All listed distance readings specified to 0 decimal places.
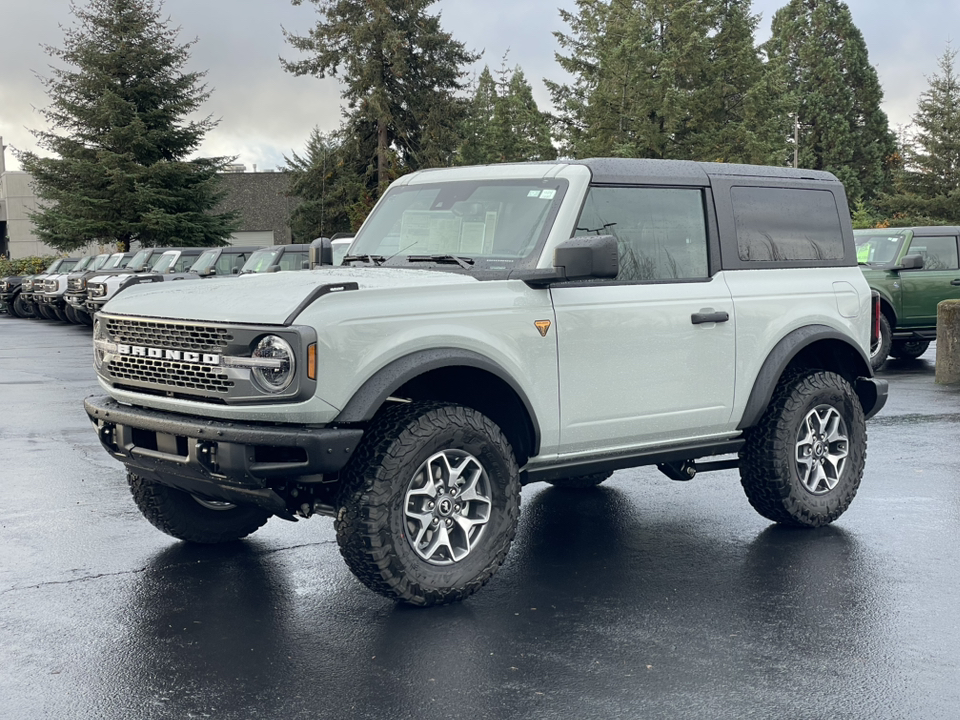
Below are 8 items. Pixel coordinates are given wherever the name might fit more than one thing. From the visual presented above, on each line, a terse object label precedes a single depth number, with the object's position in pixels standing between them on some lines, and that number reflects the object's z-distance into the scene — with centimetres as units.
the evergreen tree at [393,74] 5116
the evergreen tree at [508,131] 5378
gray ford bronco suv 508
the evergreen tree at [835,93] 6594
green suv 1644
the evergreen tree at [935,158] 5588
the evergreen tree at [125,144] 4781
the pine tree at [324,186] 5322
